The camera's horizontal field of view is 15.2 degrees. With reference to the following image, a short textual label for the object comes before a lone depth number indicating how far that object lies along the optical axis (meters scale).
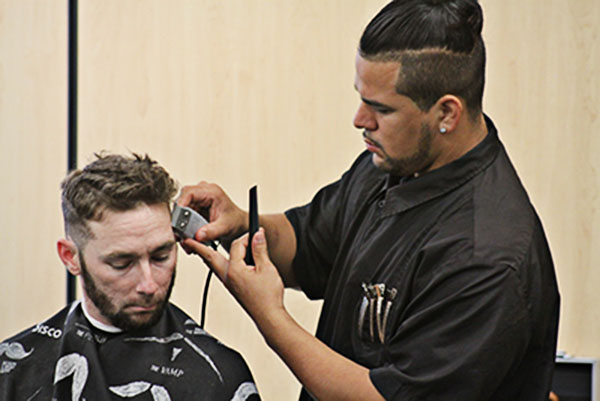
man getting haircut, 3.13
